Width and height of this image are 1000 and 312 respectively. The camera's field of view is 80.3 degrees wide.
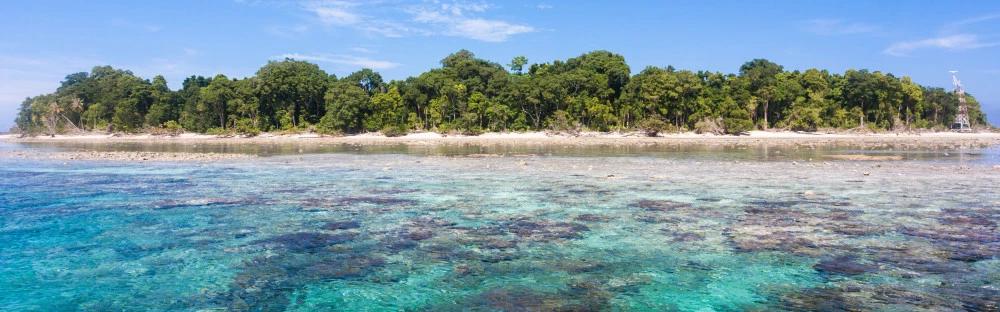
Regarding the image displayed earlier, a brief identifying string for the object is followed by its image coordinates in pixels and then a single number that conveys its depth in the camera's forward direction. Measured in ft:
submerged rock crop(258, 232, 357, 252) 36.60
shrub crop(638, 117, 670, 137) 258.78
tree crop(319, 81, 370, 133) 285.43
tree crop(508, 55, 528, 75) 364.58
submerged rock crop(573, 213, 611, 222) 45.65
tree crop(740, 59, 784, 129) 282.56
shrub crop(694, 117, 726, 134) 262.88
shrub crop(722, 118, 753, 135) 263.49
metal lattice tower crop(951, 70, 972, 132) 314.80
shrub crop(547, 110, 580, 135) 270.87
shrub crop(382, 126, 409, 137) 280.72
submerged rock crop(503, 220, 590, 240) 39.65
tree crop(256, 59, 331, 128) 308.52
